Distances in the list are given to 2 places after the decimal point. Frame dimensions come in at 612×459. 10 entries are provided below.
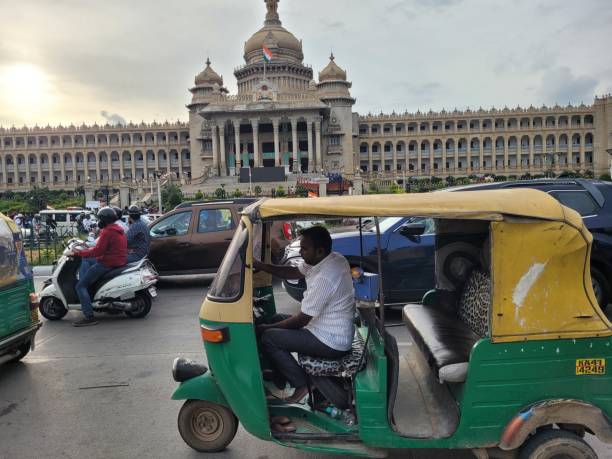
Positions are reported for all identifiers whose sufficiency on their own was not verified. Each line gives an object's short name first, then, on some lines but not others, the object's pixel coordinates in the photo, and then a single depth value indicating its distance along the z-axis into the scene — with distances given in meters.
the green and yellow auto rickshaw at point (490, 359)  3.07
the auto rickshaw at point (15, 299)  5.32
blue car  7.21
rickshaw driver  3.47
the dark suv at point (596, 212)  7.11
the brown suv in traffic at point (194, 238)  10.55
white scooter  7.87
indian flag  63.36
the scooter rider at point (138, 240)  8.61
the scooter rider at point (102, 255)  7.52
